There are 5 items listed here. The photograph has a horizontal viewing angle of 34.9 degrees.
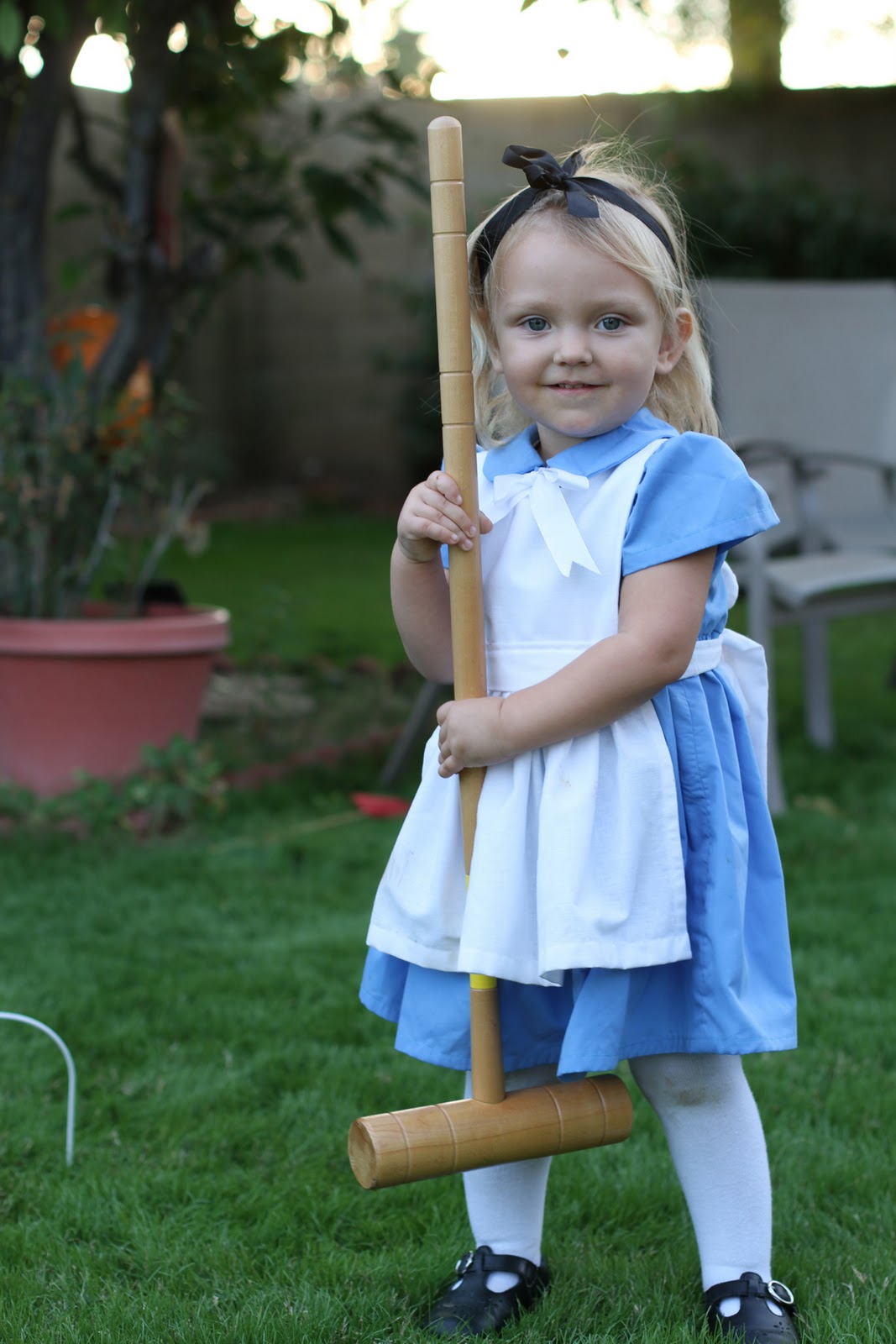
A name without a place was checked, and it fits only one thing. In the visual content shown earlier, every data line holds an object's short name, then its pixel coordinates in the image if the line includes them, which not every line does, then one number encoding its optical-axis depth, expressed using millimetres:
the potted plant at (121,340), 3379
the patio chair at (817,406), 4230
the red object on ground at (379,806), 3443
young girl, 1302
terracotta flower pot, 3330
